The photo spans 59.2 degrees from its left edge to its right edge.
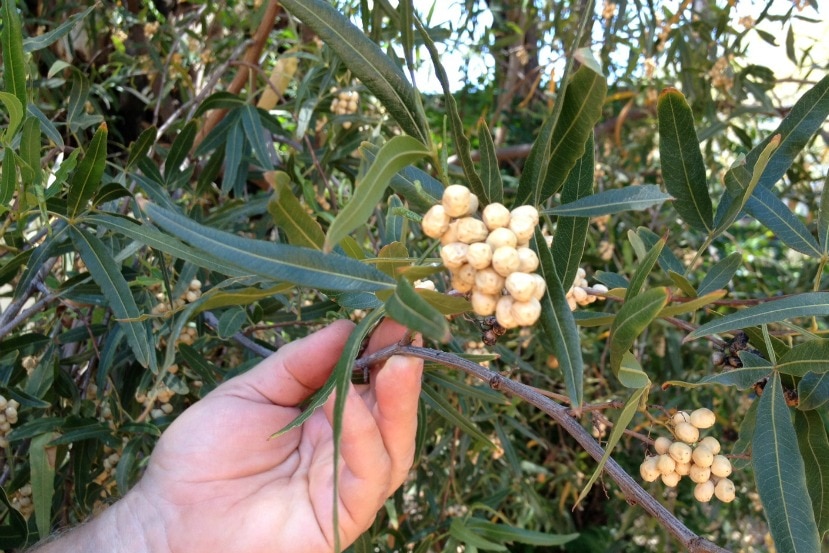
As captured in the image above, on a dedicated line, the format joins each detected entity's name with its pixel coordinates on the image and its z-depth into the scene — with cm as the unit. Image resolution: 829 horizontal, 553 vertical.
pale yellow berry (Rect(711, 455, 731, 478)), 34
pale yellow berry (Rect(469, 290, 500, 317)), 24
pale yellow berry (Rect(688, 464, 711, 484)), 34
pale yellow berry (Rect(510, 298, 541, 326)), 23
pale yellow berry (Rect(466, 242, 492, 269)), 23
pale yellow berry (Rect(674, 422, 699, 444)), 33
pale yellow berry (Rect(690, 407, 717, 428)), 33
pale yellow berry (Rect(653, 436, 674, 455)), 34
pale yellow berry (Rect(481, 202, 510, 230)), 24
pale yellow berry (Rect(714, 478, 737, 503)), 33
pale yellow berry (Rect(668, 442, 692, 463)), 33
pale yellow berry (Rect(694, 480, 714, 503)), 34
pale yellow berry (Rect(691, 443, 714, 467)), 33
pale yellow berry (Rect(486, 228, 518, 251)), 24
